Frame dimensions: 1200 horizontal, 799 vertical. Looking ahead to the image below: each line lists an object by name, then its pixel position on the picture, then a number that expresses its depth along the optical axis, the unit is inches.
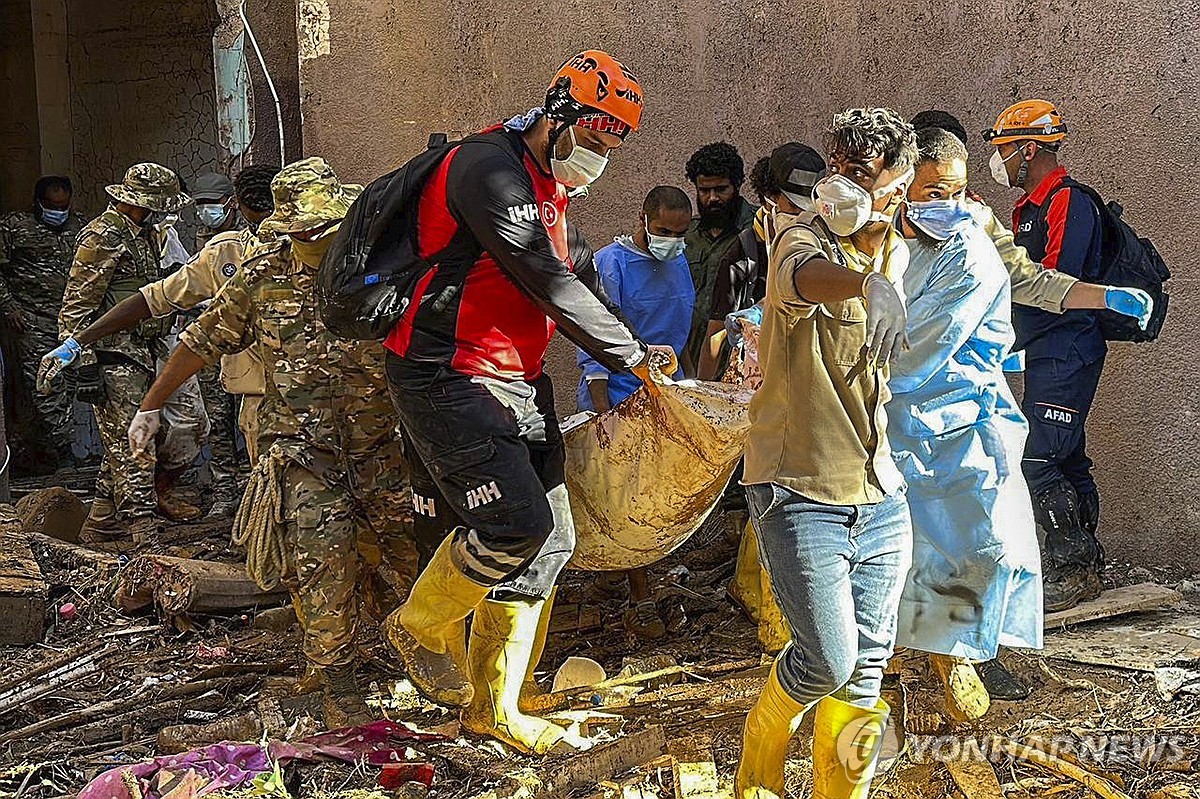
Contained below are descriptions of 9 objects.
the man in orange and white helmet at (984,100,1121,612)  222.4
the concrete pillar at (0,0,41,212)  496.1
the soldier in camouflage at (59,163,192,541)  308.7
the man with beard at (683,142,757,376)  233.5
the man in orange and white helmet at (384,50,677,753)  154.6
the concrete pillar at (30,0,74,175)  497.0
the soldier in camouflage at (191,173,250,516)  327.3
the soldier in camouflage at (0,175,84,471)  403.9
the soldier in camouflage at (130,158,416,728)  184.5
